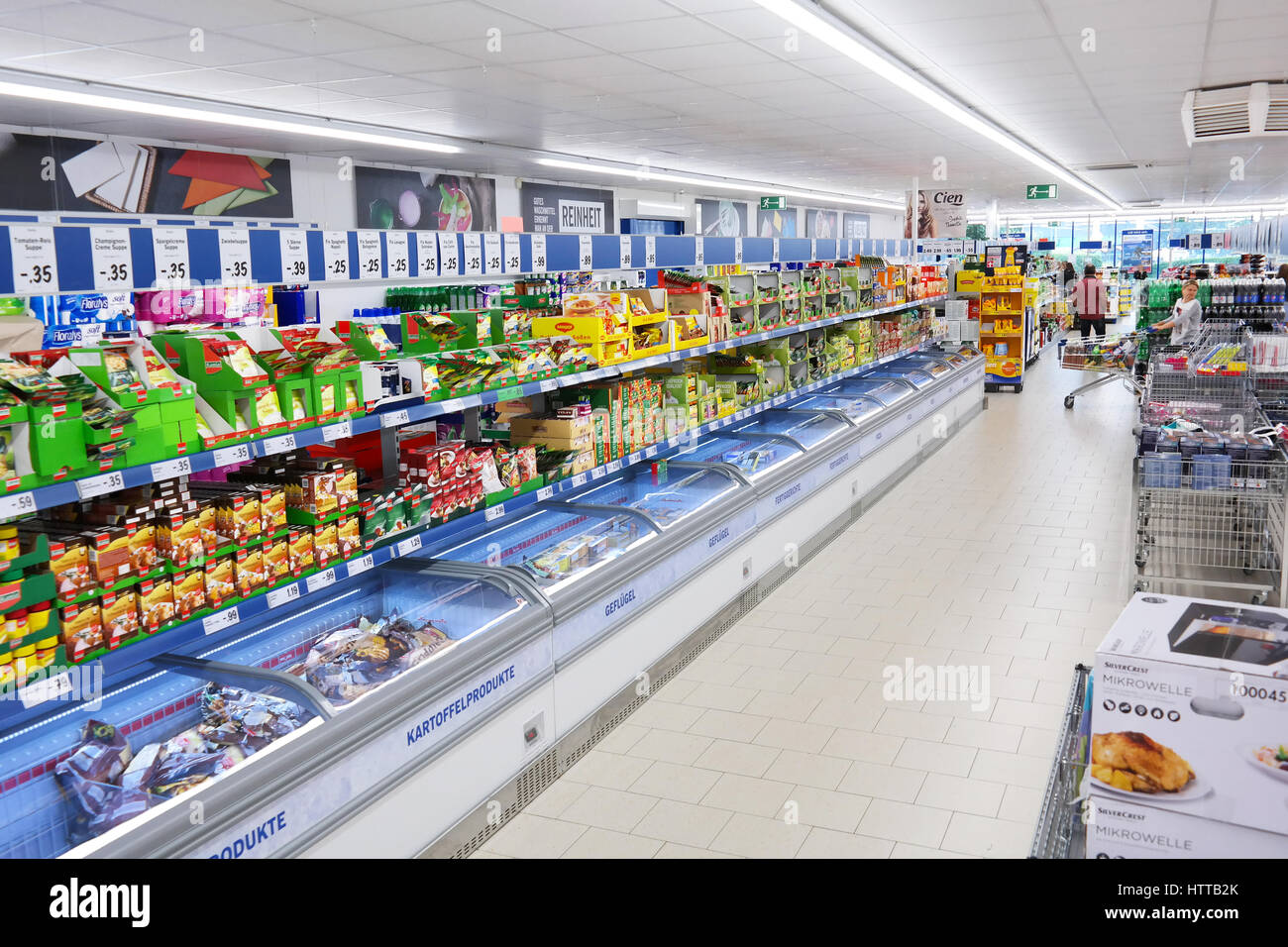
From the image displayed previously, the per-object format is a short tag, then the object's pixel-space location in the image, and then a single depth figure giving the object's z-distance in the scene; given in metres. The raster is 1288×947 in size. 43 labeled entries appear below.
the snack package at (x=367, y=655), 3.42
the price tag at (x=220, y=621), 3.01
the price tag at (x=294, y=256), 3.35
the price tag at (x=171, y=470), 2.83
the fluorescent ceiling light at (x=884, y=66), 5.55
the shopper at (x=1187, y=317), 10.66
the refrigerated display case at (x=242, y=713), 2.64
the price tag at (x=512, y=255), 4.58
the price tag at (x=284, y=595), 3.24
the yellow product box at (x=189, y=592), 2.99
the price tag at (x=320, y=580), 3.37
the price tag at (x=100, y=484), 2.63
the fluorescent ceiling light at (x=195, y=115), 7.67
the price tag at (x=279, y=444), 3.20
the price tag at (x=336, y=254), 3.50
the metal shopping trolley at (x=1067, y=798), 2.13
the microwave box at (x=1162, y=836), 1.86
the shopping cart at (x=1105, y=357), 13.48
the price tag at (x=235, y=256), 3.14
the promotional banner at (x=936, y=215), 14.77
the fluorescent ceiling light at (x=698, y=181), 14.27
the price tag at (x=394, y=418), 3.70
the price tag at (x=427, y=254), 4.01
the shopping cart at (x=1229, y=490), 5.16
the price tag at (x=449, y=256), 4.11
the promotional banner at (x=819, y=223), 28.50
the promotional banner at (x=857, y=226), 31.05
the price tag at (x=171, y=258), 2.96
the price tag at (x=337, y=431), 3.41
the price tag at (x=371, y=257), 3.66
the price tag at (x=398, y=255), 3.83
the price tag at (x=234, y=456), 3.03
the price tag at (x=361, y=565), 3.56
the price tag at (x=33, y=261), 2.56
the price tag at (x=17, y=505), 2.46
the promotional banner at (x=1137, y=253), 38.81
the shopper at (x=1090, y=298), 16.36
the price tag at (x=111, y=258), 2.80
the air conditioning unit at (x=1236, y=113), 7.84
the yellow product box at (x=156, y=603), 2.89
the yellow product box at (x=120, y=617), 2.80
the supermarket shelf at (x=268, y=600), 2.78
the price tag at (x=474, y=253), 4.27
